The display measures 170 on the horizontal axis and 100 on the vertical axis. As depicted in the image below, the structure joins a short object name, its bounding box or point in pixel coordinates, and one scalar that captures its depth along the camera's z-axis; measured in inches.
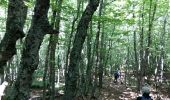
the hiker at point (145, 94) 142.9
